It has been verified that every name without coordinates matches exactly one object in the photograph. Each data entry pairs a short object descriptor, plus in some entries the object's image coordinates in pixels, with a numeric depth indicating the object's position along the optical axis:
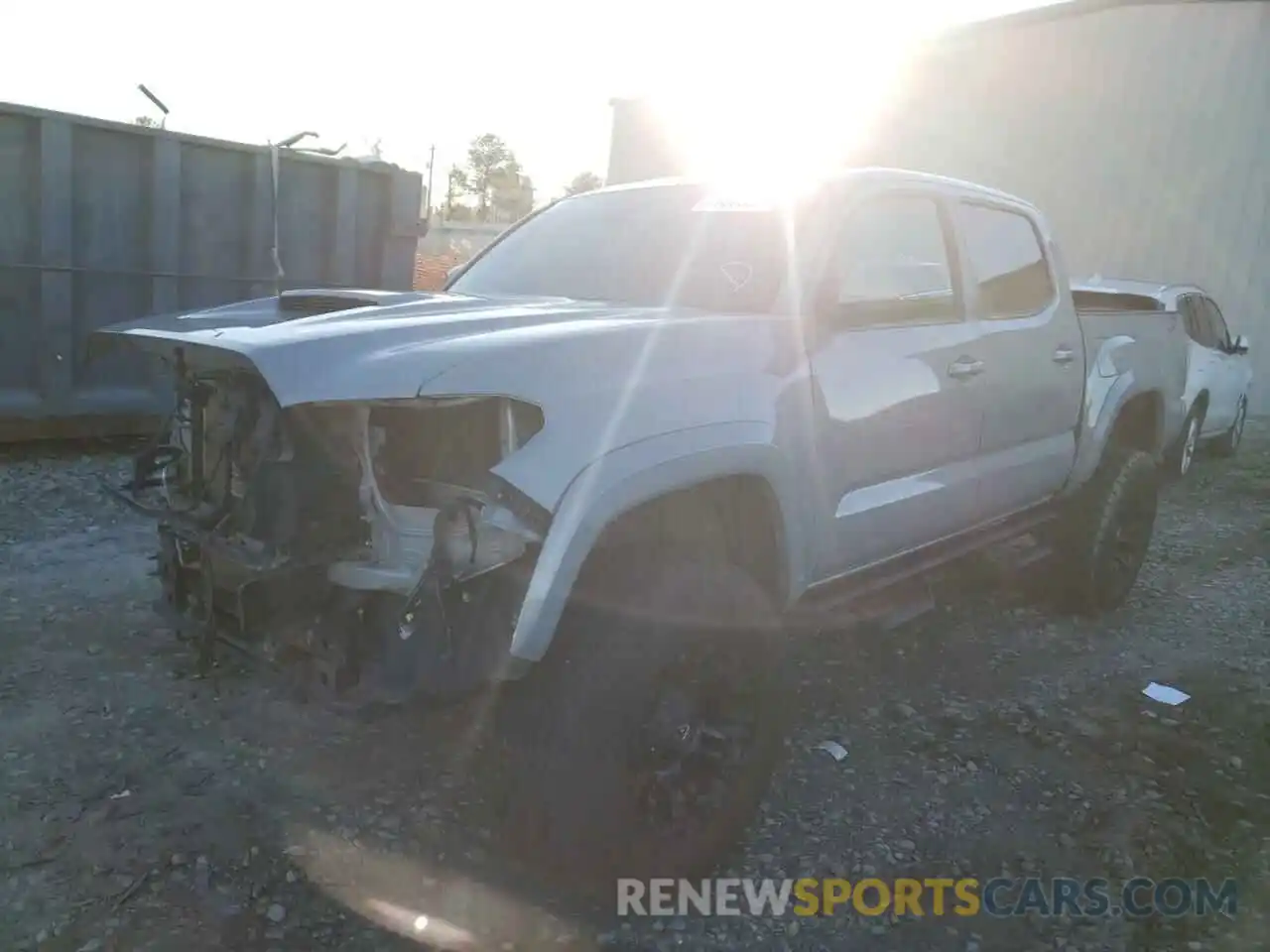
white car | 9.31
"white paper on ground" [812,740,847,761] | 3.61
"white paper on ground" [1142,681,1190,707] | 4.29
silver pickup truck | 2.32
